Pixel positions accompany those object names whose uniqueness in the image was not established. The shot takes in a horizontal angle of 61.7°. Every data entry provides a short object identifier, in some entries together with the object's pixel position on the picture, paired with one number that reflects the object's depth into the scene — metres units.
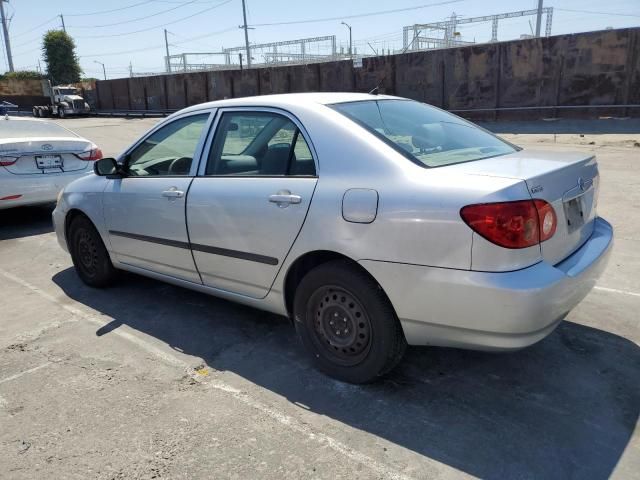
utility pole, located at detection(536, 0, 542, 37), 34.28
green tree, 62.94
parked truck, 41.28
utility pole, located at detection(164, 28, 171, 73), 60.96
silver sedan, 2.56
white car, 7.02
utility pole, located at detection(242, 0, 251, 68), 54.02
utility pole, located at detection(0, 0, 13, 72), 60.74
